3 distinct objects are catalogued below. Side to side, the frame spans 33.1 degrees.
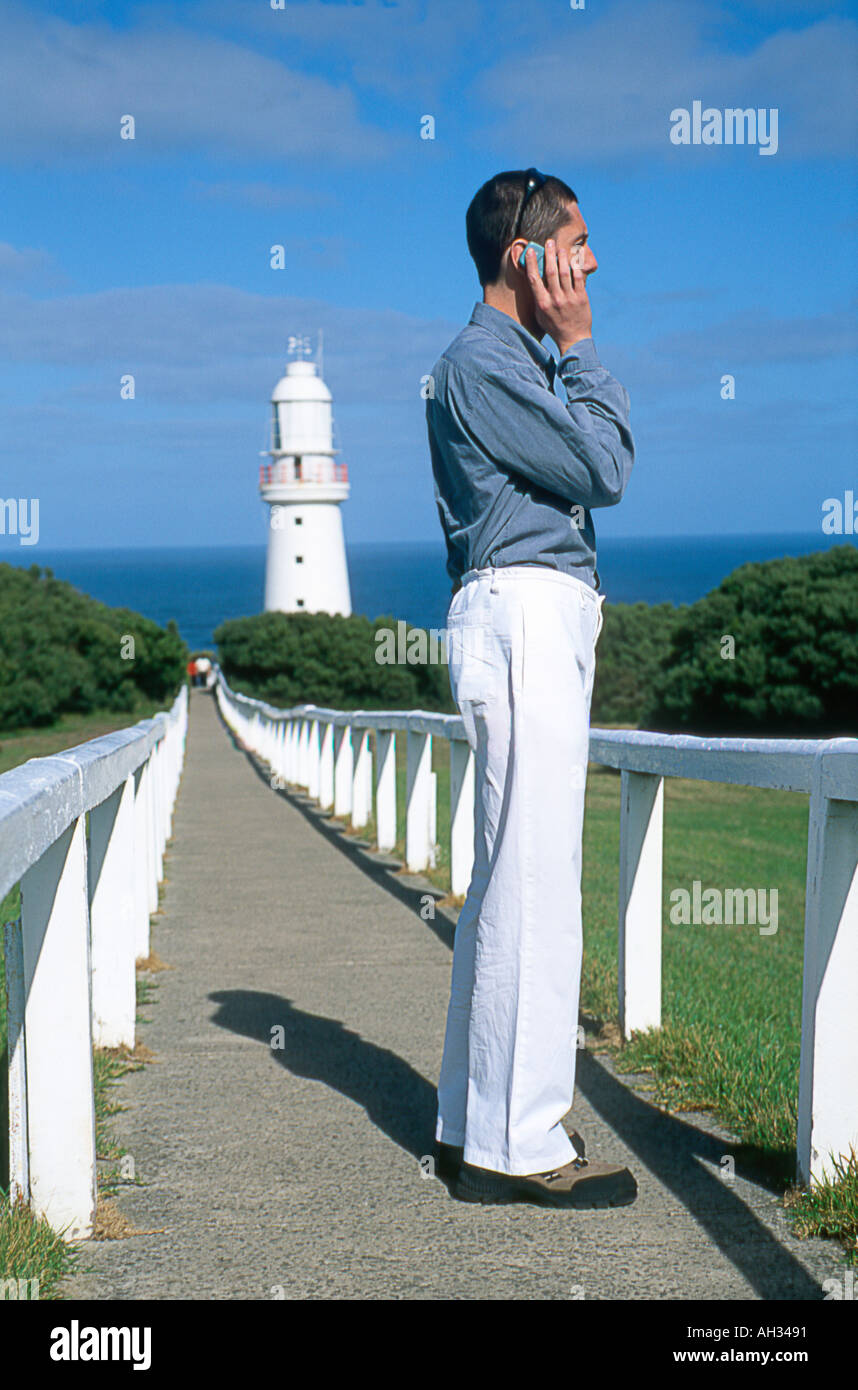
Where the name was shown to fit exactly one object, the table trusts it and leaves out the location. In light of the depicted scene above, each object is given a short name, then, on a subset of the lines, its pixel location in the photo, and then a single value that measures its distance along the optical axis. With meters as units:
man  3.28
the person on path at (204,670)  91.62
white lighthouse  72.56
